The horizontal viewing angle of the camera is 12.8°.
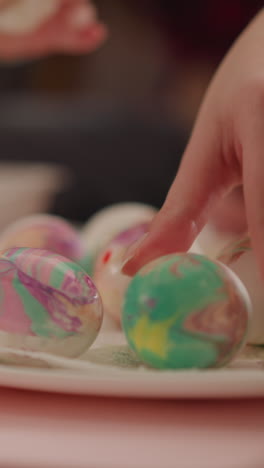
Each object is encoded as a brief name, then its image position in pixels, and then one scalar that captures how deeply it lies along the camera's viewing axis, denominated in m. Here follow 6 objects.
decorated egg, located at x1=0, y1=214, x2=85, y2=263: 0.61
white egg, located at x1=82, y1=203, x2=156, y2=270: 0.62
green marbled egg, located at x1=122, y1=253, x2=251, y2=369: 0.41
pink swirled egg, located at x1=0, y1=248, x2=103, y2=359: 0.43
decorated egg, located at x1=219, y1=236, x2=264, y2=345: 0.46
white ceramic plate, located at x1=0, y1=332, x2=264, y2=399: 0.38
